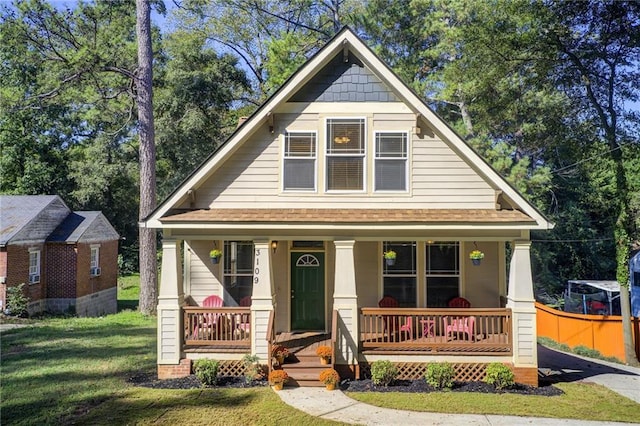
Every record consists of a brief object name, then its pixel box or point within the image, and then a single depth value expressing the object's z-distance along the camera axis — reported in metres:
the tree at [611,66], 13.52
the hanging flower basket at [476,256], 10.11
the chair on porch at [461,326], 9.62
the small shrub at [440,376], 8.96
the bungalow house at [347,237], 9.52
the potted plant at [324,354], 9.34
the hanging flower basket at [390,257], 10.41
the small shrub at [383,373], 9.05
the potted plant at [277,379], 8.77
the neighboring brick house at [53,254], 19.11
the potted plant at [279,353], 9.30
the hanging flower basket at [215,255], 10.42
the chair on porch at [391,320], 9.63
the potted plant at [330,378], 8.81
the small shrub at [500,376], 8.95
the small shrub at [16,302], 18.16
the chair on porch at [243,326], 9.73
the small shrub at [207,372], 9.02
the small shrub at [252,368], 9.20
